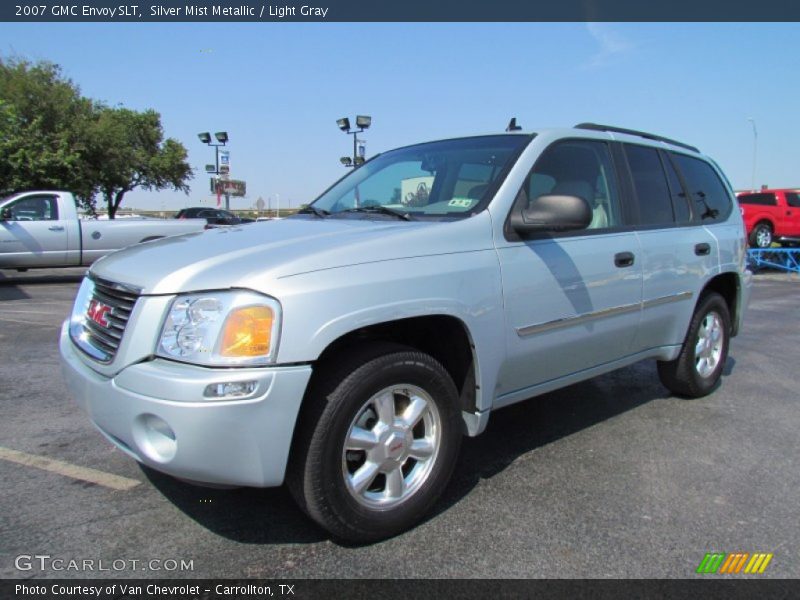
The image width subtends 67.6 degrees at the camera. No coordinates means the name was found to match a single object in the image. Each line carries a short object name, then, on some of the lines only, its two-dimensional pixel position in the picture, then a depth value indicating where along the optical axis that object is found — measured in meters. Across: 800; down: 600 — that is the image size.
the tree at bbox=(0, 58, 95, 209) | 19.59
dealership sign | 28.75
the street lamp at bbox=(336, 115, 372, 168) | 21.97
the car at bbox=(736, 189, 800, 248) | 18.72
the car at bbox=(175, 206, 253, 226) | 28.93
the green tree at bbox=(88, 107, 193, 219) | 25.98
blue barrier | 16.67
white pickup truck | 11.48
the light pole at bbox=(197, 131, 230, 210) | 29.44
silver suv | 2.14
